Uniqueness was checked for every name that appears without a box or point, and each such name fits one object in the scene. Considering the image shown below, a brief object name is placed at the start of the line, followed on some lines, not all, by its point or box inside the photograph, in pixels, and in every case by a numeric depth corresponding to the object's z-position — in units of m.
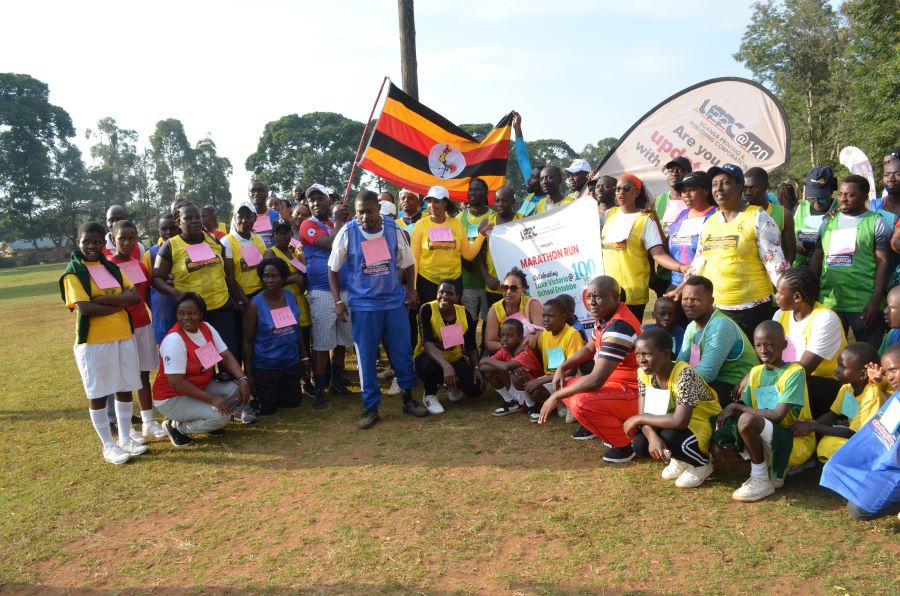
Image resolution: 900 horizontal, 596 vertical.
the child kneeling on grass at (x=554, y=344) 5.57
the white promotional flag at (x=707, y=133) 6.23
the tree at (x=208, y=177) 61.94
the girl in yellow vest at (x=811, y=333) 4.12
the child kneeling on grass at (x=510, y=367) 5.81
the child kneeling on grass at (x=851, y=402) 3.81
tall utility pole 9.59
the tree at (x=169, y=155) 65.94
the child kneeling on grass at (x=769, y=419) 3.83
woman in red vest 5.40
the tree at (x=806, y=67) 36.94
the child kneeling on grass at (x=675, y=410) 3.98
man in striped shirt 4.57
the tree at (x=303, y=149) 65.12
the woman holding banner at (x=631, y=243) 5.59
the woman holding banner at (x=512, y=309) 6.17
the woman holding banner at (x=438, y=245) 6.61
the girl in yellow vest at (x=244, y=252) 6.45
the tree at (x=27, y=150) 55.64
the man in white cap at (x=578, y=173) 7.71
